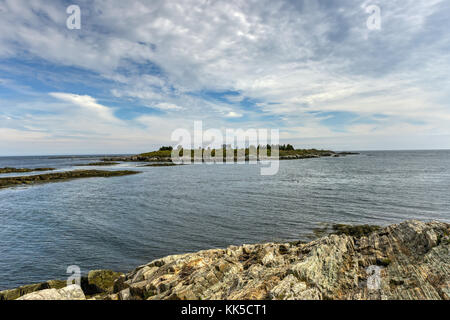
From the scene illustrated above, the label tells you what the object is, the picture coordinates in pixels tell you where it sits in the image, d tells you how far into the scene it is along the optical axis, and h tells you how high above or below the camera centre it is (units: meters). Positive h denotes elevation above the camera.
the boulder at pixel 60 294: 9.18 -5.63
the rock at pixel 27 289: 11.31 -6.50
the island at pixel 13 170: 83.01 -4.87
